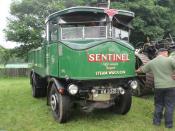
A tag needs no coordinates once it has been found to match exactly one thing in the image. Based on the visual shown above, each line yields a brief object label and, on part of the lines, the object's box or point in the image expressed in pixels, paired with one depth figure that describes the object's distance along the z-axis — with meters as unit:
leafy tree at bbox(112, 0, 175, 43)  11.89
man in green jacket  4.00
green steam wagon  3.92
